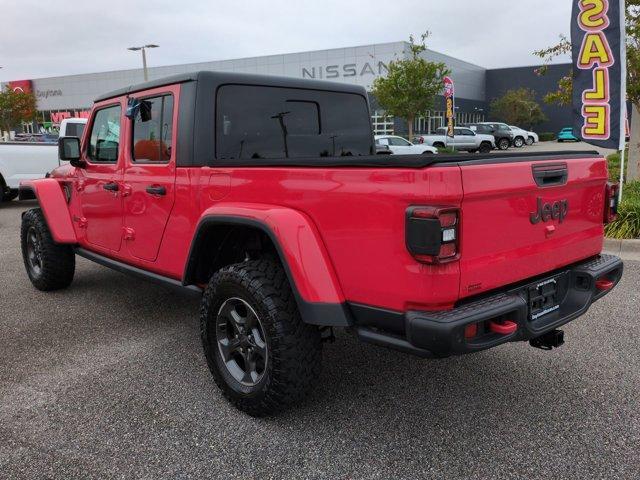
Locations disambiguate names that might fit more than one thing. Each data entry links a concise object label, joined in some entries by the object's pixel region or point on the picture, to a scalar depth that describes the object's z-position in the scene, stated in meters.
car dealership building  41.72
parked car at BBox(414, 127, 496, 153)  29.38
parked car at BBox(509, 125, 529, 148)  35.16
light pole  29.73
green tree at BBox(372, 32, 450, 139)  30.25
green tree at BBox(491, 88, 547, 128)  50.34
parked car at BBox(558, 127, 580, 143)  45.53
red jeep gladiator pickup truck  2.26
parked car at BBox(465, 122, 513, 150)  33.75
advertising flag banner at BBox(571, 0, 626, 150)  7.48
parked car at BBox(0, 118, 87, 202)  11.87
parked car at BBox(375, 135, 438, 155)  23.77
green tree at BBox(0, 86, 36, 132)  44.36
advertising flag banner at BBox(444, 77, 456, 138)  22.78
